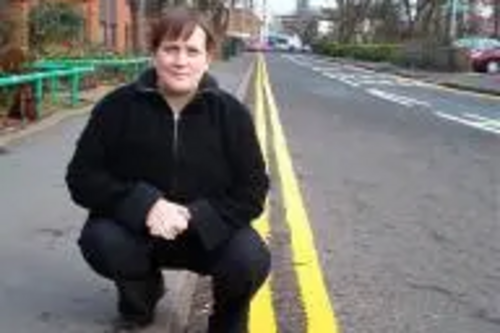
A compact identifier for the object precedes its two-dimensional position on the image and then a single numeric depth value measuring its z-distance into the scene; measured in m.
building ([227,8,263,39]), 158.26
